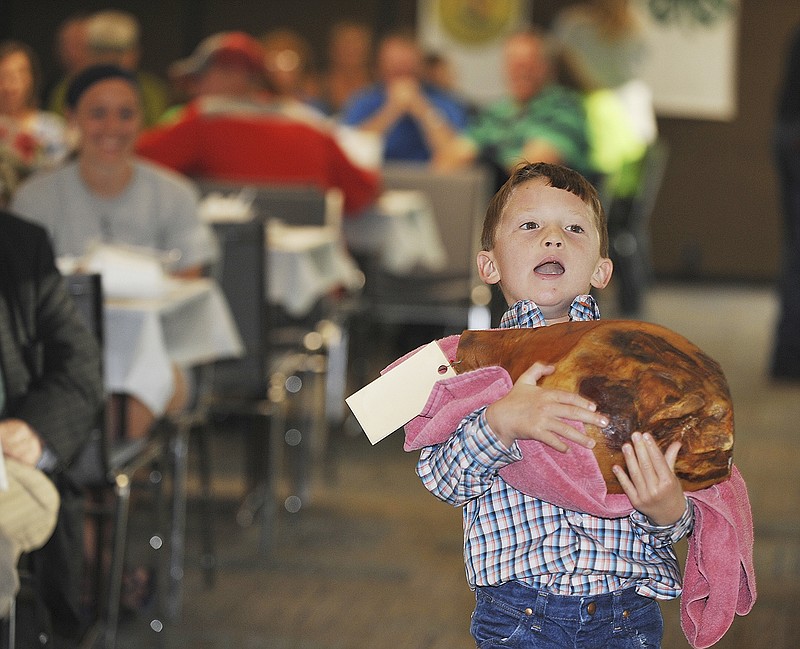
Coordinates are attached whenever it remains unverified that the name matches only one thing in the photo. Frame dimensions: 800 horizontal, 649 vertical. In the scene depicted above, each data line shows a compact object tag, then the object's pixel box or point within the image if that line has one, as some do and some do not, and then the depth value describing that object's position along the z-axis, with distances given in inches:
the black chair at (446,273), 498.6
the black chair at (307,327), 371.2
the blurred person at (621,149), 701.3
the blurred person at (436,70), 749.9
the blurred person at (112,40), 496.7
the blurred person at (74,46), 557.7
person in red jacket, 432.1
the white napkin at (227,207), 362.1
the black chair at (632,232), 714.8
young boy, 125.3
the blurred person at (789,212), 482.3
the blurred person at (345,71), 777.6
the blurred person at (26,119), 463.2
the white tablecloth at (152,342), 258.1
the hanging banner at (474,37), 932.0
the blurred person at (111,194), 305.1
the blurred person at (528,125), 612.4
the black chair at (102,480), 223.5
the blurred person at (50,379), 197.5
